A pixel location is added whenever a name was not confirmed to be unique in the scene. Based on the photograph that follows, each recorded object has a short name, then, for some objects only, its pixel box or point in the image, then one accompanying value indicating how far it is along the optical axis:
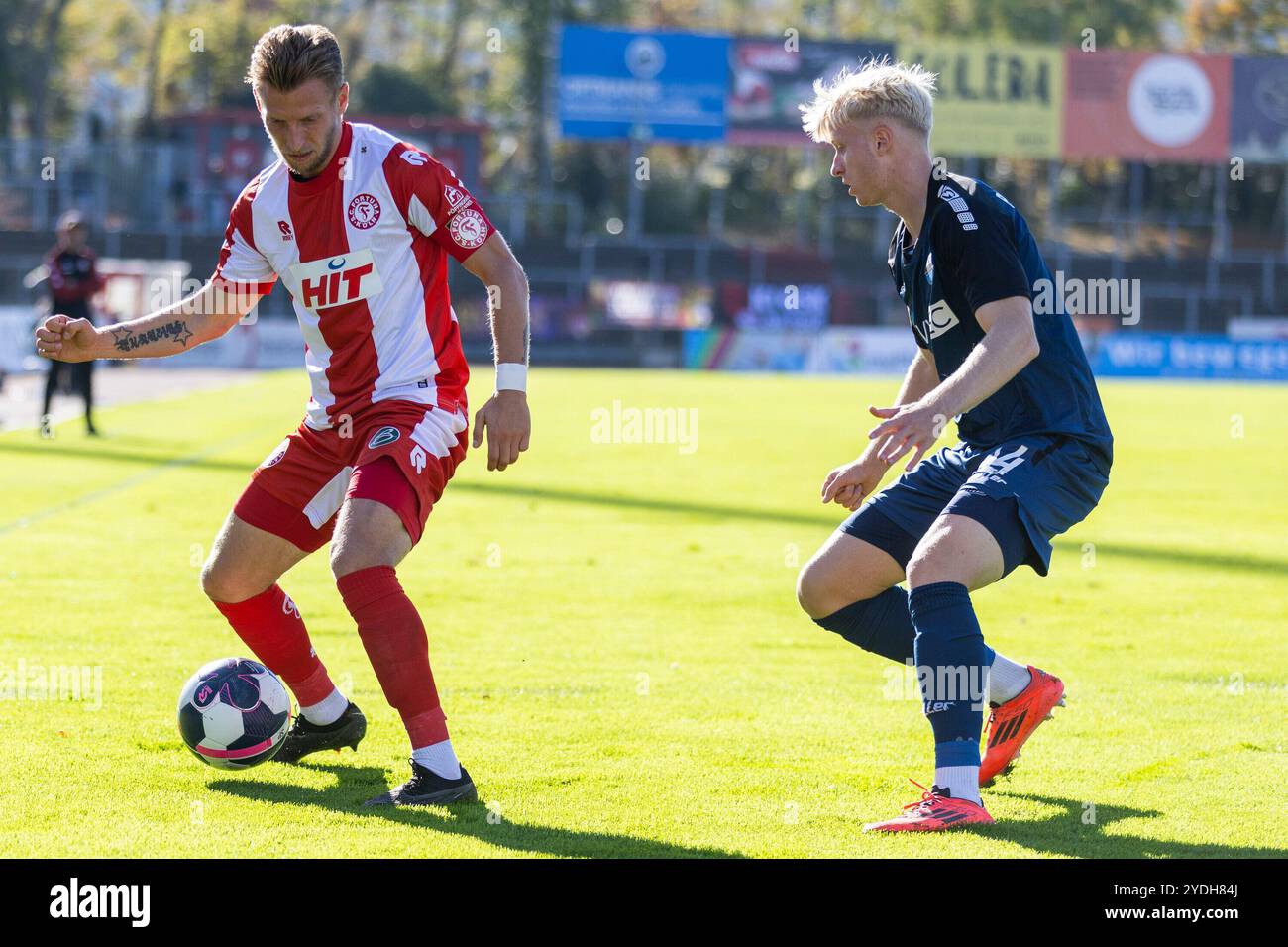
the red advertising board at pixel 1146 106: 51.59
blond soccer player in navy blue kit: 4.75
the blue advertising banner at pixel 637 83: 48.72
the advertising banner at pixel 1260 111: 52.03
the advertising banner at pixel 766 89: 49.94
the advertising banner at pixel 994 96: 50.72
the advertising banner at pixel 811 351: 43.25
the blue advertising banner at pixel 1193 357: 43.72
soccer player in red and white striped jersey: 4.89
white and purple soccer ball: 5.33
